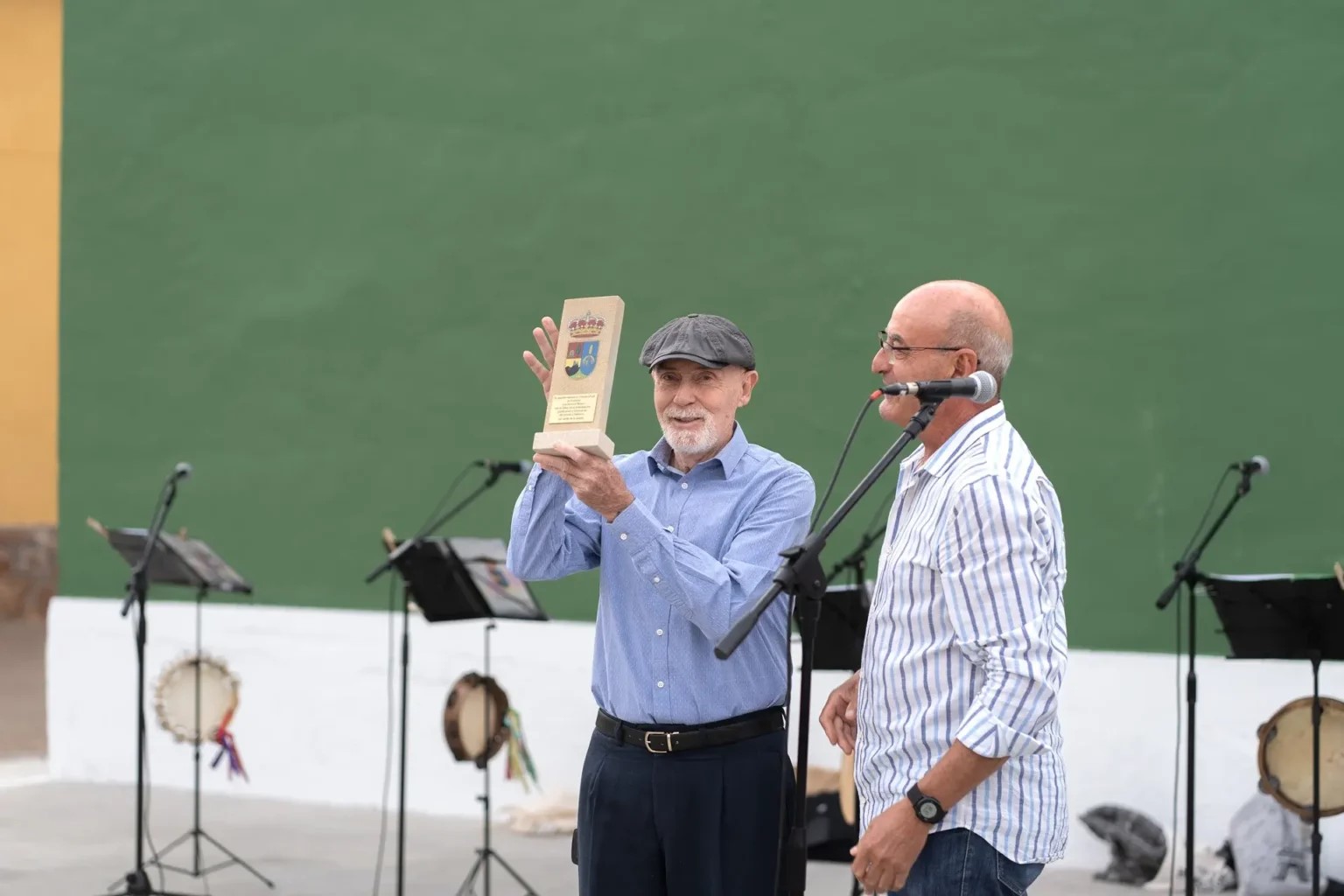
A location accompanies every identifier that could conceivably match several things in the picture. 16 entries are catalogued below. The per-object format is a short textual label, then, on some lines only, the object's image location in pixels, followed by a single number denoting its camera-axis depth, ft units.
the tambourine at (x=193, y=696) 42.16
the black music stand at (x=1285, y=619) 30.37
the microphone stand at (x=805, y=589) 15.72
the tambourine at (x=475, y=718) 38.63
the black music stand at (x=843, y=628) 30.94
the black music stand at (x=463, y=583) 34.14
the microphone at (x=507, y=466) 33.55
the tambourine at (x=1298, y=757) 32.40
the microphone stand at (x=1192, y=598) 31.14
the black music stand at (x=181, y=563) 37.19
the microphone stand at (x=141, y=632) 34.76
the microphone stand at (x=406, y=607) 33.86
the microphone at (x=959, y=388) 15.92
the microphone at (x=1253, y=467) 32.37
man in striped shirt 15.35
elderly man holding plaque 19.60
